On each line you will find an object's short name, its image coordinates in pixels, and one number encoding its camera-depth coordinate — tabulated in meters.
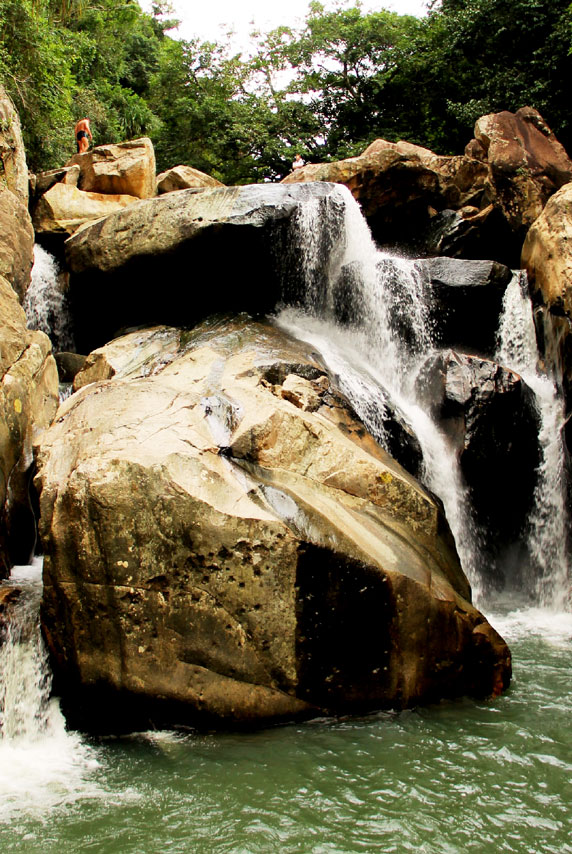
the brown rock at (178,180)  16.06
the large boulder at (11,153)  10.70
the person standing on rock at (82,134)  17.91
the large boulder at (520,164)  15.30
